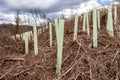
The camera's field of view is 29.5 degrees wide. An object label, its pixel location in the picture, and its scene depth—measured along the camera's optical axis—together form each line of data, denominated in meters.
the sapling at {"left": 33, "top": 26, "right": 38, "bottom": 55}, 3.82
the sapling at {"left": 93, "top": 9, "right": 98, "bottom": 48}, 3.49
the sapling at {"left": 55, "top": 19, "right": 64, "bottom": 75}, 2.97
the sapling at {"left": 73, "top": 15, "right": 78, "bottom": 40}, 4.14
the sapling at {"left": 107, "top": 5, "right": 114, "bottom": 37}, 3.94
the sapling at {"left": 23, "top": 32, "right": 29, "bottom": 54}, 4.21
